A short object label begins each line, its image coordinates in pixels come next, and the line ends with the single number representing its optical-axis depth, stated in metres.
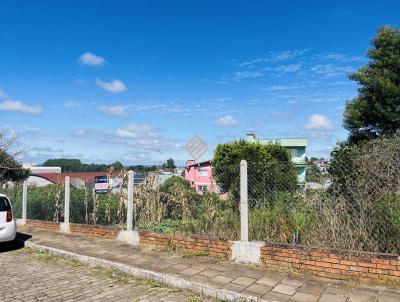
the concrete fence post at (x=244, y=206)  6.69
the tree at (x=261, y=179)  6.93
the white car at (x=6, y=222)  8.70
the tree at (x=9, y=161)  18.40
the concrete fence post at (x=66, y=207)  10.78
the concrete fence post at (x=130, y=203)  8.71
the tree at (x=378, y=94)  13.46
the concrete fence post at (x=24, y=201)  12.88
